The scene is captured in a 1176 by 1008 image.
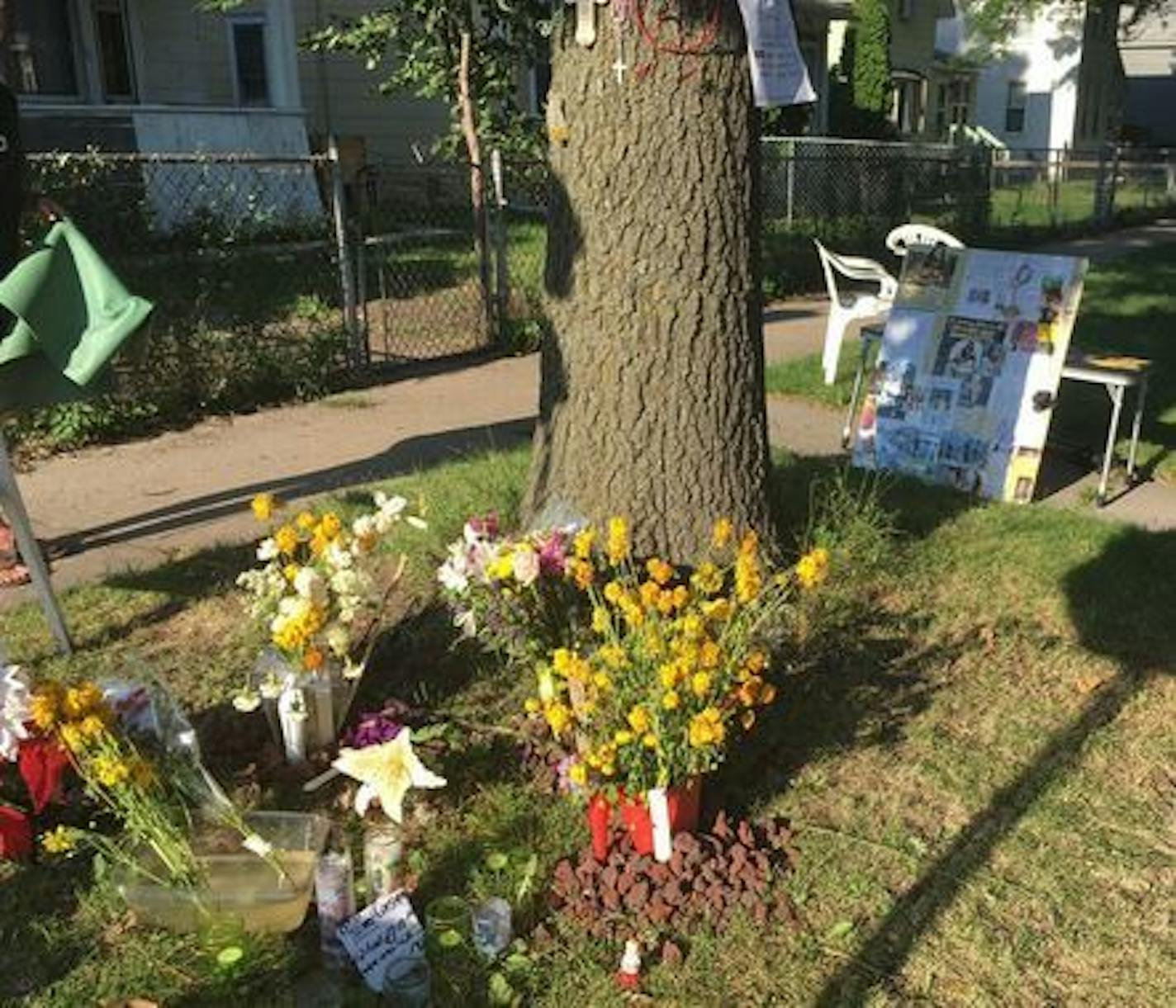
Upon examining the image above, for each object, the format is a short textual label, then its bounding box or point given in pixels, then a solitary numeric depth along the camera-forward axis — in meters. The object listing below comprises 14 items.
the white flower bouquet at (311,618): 3.16
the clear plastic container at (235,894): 2.70
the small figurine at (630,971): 2.60
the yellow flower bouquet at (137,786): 2.74
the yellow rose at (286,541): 3.21
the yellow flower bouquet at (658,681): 2.78
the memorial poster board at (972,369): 5.59
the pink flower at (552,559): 3.38
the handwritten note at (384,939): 2.58
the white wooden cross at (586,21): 3.82
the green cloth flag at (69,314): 3.52
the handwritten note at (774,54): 3.83
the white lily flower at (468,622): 3.45
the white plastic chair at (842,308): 7.70
